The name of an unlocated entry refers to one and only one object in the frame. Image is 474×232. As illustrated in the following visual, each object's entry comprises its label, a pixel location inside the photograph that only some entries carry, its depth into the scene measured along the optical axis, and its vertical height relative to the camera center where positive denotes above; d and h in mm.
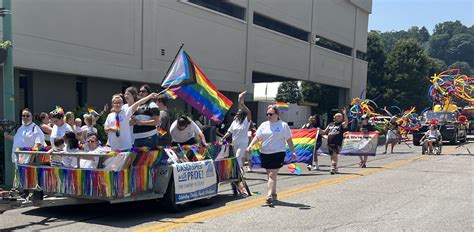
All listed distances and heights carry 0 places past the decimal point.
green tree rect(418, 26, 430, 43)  192400 +27466
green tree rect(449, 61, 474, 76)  118300 +8492
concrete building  15430 +1969
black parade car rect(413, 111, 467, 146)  25172 -1687
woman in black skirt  7886 -963
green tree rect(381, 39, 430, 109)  54406 +2506
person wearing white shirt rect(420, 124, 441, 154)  18953 -1773
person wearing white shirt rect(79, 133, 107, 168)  6113 -1025
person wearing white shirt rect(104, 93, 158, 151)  6543 -607
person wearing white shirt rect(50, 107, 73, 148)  8631 -853
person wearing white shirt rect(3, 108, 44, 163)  8398 -1026
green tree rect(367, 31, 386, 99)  56000 +4174
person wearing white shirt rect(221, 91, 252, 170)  10602 -1018
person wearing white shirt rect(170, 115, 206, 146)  7969 -820
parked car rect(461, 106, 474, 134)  38375 -1526
